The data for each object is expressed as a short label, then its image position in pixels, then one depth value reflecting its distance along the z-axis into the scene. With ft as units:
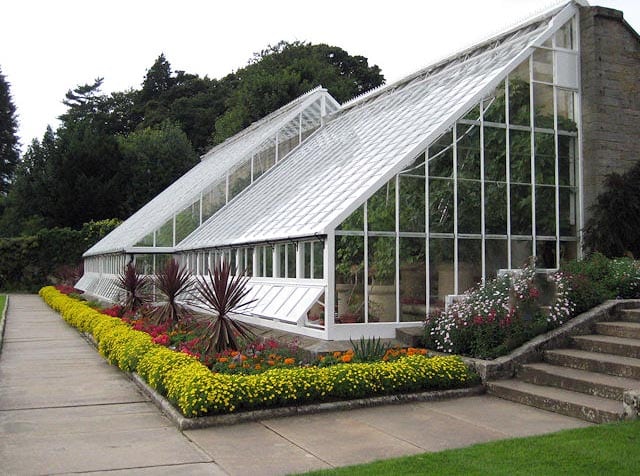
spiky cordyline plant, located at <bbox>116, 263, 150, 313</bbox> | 54.60
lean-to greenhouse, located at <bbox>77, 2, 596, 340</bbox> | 33.71
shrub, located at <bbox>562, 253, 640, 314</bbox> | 32.53
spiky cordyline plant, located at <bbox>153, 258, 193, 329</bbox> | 44.83
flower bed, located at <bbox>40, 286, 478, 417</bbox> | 23.85
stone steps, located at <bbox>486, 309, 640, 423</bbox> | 23.48
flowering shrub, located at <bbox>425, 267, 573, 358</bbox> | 30.14
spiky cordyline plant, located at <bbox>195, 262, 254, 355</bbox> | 32.50
